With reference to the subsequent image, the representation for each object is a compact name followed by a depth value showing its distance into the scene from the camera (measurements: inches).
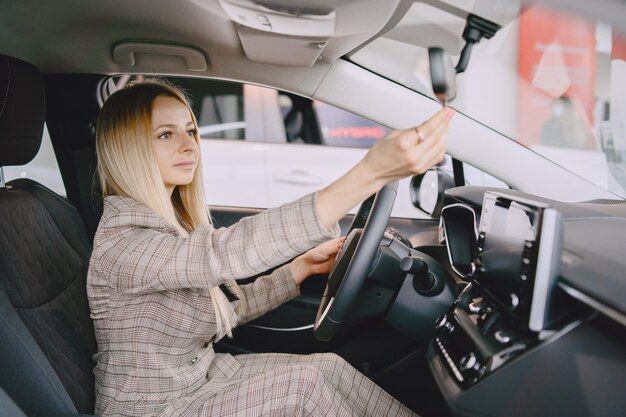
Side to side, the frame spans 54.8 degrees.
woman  39.7
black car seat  45.0
